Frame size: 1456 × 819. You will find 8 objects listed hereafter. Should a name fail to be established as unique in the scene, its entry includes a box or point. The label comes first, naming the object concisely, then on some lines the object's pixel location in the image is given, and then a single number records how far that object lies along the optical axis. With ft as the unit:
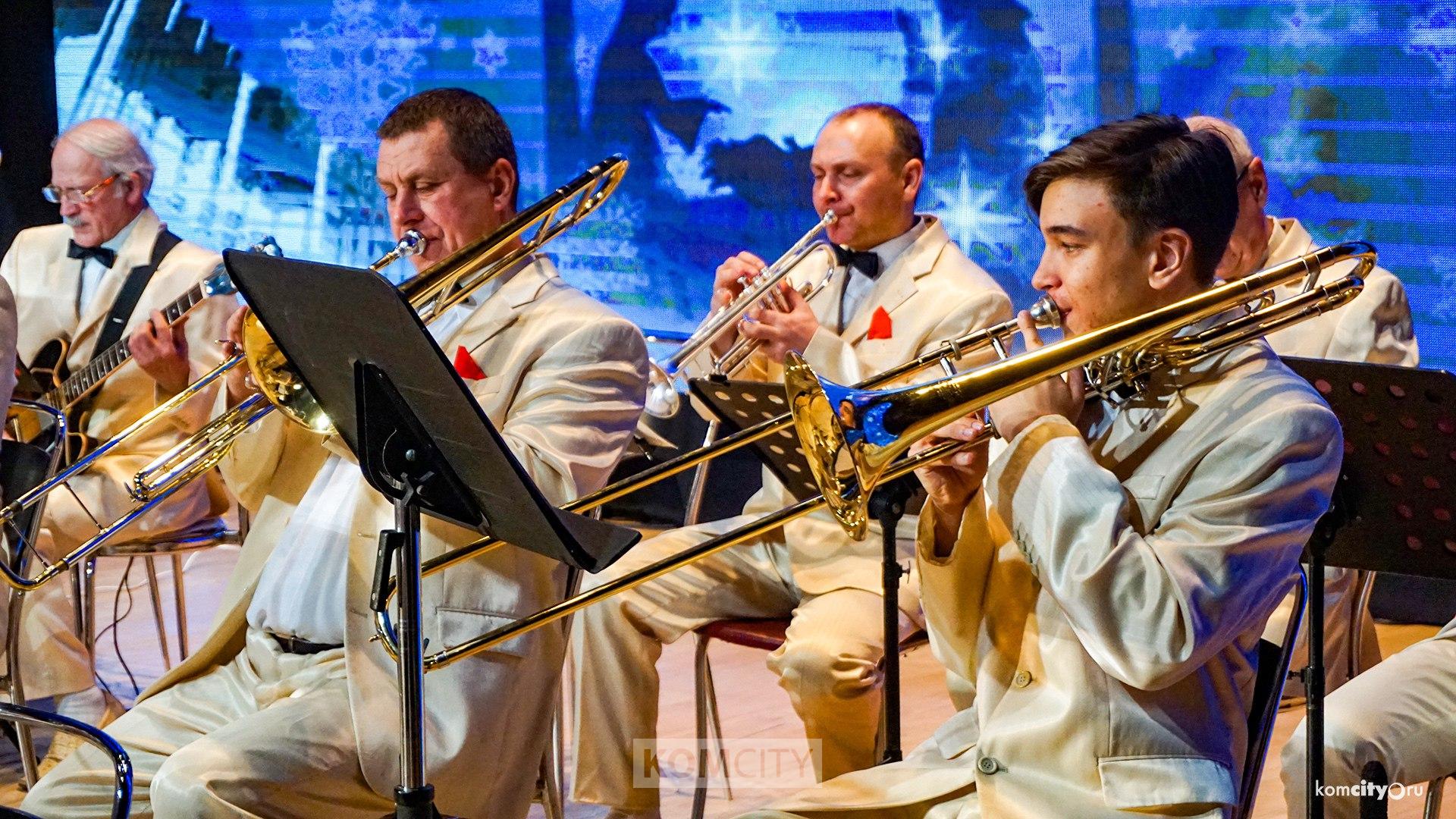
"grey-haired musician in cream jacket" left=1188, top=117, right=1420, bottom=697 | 24.18
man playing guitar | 29.01
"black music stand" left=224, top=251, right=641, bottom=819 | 13.01
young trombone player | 13.20
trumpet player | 22.56
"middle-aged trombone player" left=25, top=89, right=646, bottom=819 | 17.16
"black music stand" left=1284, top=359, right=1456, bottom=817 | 15.51
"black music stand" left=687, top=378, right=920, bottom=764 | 18.70
